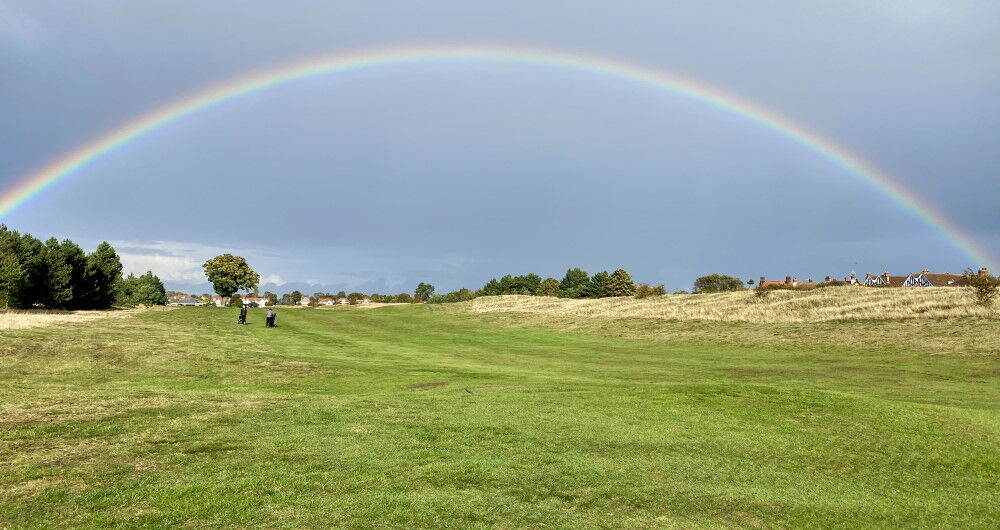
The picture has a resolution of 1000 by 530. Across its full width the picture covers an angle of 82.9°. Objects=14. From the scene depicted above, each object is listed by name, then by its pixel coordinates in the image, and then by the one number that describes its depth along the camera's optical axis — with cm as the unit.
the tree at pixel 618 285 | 15825
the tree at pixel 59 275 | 8694
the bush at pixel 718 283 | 15638
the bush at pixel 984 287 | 4622
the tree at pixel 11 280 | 7875
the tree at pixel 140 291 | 13950
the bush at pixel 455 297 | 15846
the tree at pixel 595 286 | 16900
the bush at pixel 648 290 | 9281
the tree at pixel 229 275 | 14888
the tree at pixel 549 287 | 18538
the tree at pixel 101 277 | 9988
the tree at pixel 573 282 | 17678
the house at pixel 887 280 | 18750
